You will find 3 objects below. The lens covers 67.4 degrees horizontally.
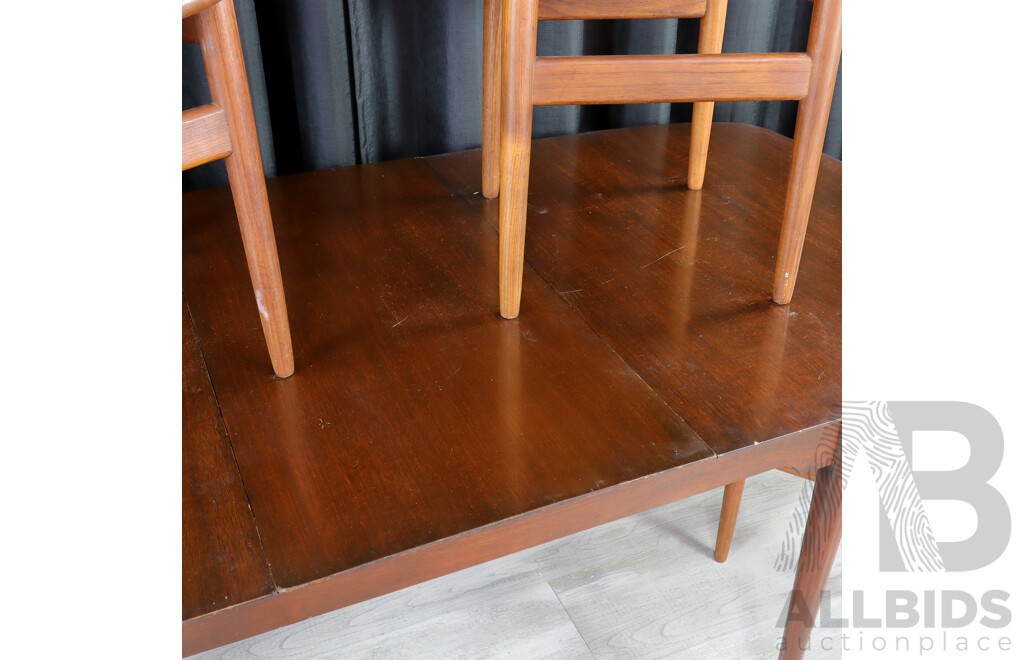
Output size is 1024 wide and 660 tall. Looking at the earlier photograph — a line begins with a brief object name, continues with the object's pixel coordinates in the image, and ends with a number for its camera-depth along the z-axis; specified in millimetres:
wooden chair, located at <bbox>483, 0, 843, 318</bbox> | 671
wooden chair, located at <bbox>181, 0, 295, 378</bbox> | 550
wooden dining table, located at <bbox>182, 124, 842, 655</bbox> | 595
